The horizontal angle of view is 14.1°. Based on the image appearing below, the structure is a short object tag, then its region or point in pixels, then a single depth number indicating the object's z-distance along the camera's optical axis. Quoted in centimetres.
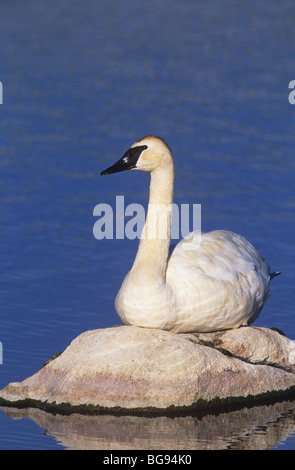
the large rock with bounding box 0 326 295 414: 1062
